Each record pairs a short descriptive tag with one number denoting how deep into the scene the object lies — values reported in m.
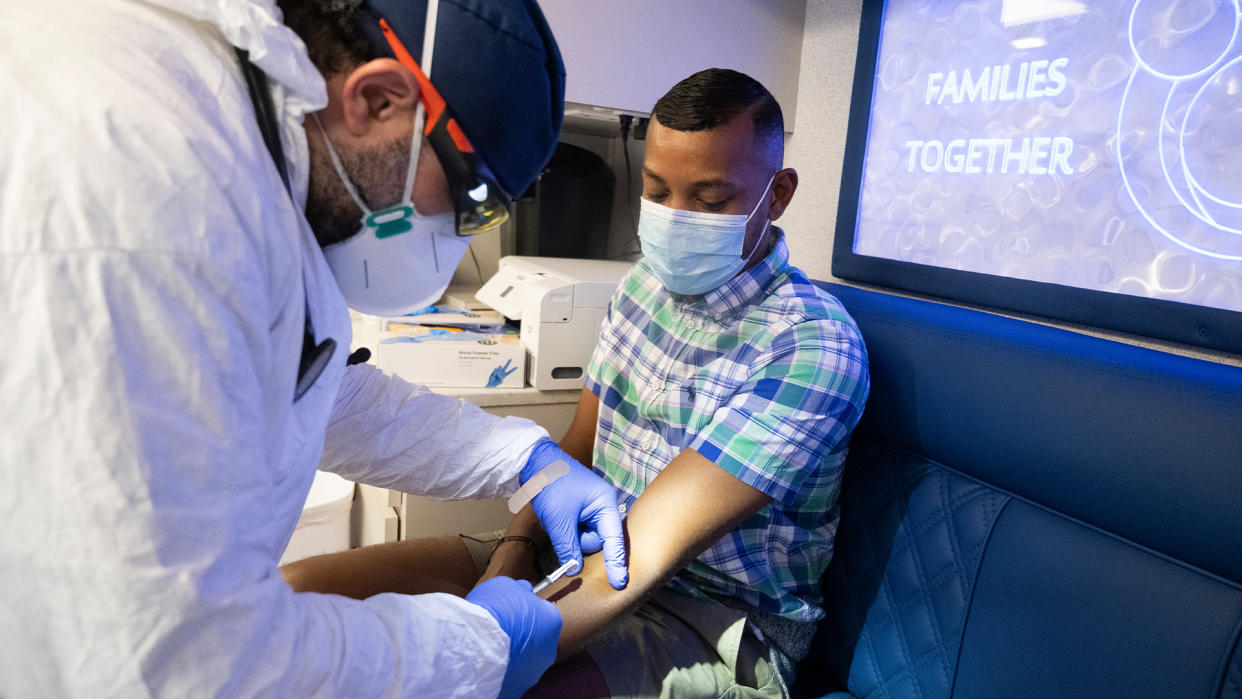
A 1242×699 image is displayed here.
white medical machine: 1.77
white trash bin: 1.76
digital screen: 1.09
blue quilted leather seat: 0.90
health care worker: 0.50
